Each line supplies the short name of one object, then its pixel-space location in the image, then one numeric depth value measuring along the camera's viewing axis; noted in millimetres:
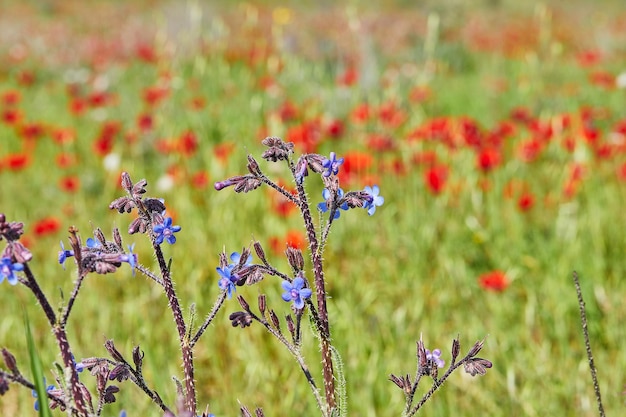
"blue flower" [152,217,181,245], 1873
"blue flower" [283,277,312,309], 1877
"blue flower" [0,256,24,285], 1580
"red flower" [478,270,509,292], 5137
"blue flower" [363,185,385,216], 2005
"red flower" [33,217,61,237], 5934
